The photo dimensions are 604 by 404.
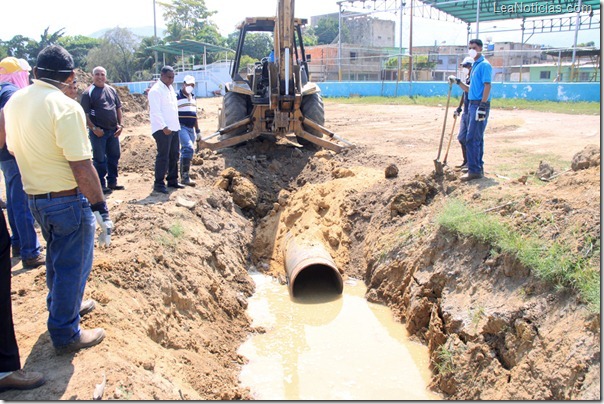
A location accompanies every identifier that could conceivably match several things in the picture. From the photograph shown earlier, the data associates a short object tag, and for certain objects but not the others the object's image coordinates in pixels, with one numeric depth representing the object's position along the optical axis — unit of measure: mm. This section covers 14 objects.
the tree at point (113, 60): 40938
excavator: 8633
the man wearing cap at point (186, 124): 7449
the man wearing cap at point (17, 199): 4613
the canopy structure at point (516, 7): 24422
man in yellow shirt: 3035
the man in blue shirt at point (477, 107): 6148
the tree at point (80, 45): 42000
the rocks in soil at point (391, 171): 7645
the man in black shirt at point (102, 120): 6859
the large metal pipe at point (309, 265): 6027
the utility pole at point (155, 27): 33956
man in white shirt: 6441
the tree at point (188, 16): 49947
